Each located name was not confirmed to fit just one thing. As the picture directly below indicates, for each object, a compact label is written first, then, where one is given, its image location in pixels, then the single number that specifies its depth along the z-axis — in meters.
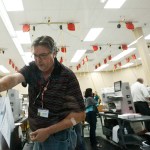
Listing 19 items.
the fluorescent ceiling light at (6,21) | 4.95
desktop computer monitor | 4.63
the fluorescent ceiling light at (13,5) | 4.64
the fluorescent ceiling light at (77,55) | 9.55
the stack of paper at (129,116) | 3.63
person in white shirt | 5.32
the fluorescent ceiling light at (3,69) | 11.82
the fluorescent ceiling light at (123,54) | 10.02
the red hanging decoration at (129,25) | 6.20
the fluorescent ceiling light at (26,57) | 9.17
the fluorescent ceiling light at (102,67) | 13.52
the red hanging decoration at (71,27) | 5.96
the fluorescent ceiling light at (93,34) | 6.84
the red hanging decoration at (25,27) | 5.82
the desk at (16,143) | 1.66
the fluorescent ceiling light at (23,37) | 6.66
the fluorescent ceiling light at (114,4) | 5.05
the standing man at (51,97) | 0.94
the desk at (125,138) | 3.90
